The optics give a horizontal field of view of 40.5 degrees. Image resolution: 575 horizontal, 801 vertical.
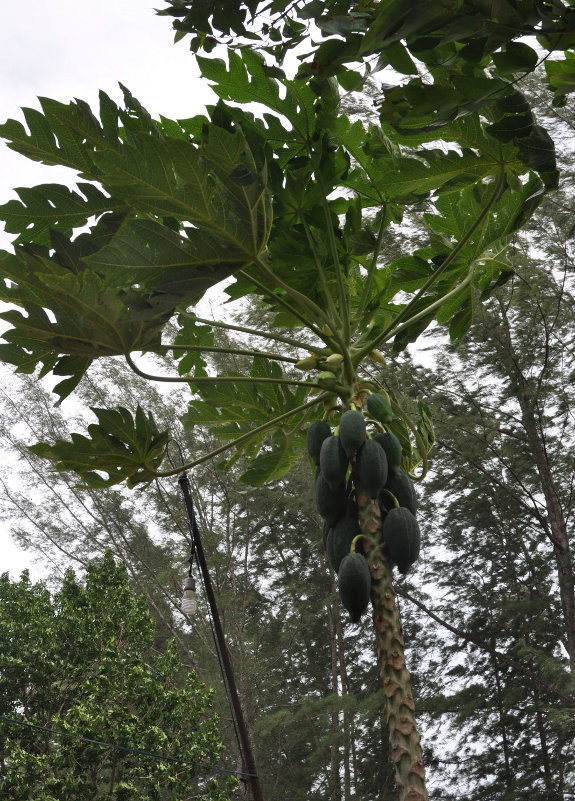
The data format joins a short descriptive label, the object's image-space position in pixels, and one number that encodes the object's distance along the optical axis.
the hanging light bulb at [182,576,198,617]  6.26
